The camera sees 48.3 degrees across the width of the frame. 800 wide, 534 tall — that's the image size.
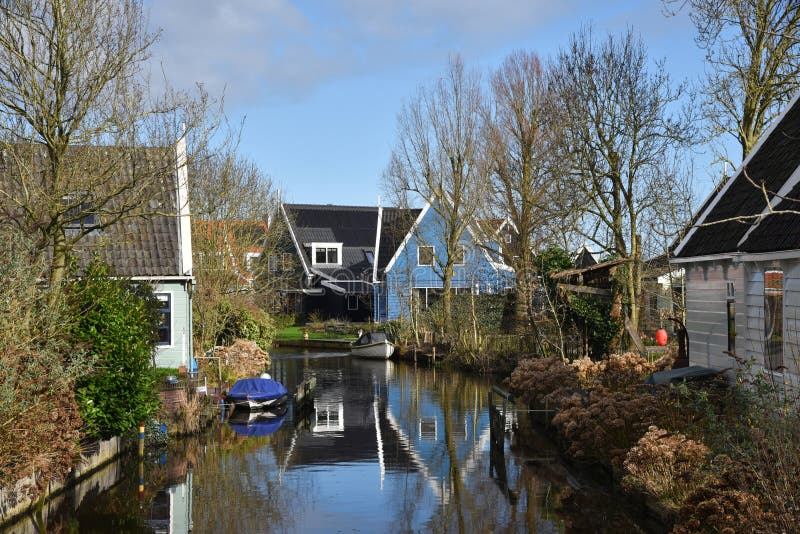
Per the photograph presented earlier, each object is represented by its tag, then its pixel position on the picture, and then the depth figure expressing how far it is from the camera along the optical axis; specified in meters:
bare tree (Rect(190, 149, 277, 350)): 34.12
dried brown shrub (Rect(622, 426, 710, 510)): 13.14
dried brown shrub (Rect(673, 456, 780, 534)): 9.74
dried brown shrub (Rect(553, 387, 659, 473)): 16.31
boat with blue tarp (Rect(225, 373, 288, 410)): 26.38
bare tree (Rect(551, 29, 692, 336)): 29.75
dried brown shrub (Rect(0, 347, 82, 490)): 12.64
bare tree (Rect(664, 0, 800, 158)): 23.64
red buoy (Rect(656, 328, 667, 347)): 32.69
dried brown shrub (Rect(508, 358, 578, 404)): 24.06
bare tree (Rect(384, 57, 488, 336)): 44.00
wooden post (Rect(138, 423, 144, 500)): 17.95
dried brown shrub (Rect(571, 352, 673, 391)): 21.34
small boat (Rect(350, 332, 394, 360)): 45.53
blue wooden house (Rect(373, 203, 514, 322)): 51.38
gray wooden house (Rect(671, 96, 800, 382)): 15.73
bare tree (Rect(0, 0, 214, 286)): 16.77
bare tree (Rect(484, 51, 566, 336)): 38.22
